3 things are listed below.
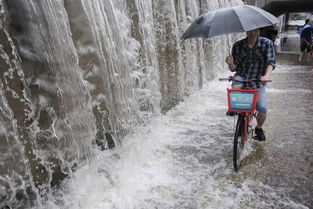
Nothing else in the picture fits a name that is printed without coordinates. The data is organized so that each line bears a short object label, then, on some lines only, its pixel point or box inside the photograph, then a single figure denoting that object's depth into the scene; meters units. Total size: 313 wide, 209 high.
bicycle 3.90
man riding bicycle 4.45
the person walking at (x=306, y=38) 14.62
